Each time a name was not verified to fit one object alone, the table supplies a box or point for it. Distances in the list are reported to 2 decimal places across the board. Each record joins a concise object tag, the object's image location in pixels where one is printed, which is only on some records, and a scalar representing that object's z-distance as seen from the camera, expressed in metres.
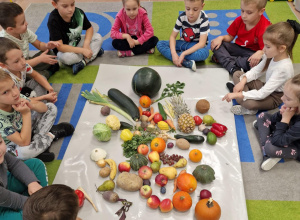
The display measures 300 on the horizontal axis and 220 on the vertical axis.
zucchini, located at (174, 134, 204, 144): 2.45
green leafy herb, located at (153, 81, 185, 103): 3.00
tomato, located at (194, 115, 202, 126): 2.60
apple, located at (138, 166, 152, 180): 2.16
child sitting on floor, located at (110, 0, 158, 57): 3.49
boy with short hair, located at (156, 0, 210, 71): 3.30
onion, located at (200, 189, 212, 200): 2.03
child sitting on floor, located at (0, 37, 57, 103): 2.44
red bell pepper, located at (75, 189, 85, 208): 2.06
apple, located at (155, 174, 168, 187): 2.12
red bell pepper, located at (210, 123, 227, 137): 2.50
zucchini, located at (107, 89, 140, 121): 2.71
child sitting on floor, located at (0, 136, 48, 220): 1.79
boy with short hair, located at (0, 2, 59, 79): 2.75
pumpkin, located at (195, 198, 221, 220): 1.84
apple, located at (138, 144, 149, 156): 2.35
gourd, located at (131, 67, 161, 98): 2.78
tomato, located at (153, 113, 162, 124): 2.65
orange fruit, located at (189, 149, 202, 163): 2.28
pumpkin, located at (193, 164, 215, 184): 2.12
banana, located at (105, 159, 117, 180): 2.24
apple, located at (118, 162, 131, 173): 2.25
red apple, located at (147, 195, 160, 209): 1.99
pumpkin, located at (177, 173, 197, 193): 2.04
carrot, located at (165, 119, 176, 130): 2.62
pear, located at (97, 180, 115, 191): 2.13
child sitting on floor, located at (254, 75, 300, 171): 2.13
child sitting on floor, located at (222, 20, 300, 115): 2.49
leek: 2.83
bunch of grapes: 2.31
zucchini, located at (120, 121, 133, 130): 2.64
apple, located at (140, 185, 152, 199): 2.05
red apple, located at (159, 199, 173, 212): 1.97
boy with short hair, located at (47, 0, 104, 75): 3.25
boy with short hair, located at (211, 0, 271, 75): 2.97
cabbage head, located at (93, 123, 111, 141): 2.46
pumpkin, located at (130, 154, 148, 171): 2.25
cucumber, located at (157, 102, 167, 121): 2.71
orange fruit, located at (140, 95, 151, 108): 2.79
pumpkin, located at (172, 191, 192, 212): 1.94
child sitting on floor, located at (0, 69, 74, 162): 2.14
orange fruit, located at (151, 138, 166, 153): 2.34
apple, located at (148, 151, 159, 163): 2.29
